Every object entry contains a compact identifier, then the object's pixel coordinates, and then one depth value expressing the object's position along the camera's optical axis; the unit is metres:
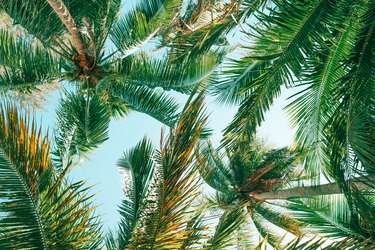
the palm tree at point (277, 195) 6.81
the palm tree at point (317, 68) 4.32
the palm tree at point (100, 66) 6.88
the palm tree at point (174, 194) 2.46
